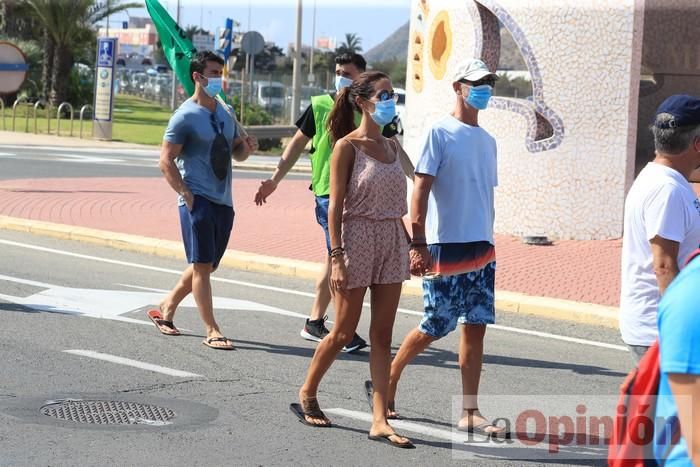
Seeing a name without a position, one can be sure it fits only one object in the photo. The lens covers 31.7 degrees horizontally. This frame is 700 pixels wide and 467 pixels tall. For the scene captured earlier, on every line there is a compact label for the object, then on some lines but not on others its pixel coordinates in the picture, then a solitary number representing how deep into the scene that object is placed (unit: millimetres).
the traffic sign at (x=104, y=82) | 34938
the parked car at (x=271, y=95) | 49594
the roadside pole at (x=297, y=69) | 33531
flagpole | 36656
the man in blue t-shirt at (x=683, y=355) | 2896
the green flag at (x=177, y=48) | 9273
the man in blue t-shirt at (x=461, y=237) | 6508
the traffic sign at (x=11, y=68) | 17922
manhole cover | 6516
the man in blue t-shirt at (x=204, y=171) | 8438
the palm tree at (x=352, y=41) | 148862
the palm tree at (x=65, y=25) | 45906
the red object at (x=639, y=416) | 3182
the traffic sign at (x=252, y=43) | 33625
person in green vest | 8531
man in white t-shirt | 4703
